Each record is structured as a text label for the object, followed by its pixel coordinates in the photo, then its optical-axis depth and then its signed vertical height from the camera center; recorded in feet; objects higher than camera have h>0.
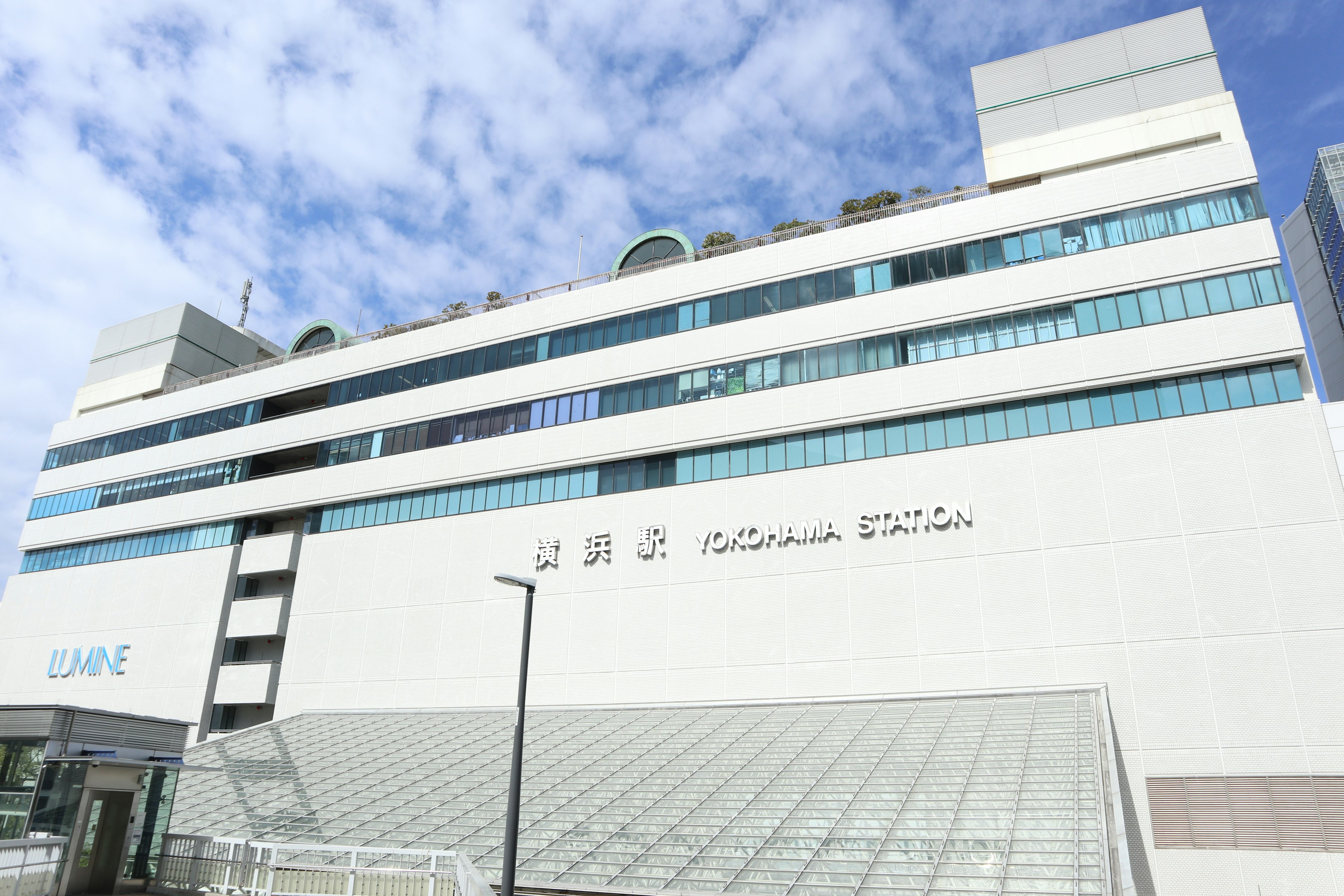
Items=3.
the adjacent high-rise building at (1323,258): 220.43 +201.60
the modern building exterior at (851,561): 71.36 +26.10
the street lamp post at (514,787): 45.47 -0.42
